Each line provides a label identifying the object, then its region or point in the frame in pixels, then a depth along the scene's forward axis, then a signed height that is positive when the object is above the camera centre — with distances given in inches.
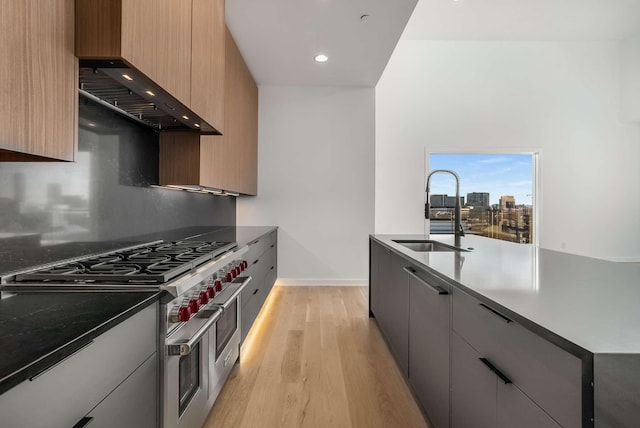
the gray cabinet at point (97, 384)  23.6 -15.2
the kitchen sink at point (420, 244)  105.2 -10.0
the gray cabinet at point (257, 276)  98.5 -23.9
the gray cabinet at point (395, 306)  78.9 -25.5
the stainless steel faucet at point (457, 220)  95.5 -2.0
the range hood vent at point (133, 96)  48.7 +21.0
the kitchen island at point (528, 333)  25.0 -12.2
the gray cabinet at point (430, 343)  54.7 -24.2
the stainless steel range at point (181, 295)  44.9 -14.0
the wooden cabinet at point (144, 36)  42.6 +25.5
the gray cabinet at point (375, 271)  109.8 -21.5
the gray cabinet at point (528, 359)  27.4 -14.7
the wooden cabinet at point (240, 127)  120.3 +36.4
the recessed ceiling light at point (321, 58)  141.9 +66.6
